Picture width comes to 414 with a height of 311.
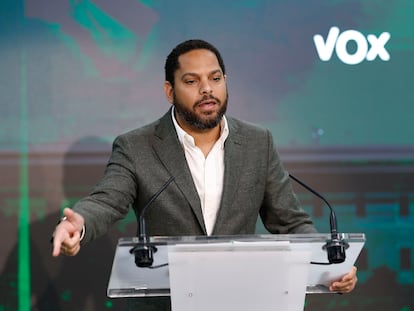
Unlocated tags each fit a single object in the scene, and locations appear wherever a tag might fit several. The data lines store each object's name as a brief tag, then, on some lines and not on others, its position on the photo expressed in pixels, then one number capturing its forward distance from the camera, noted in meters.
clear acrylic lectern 4.02
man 5.43
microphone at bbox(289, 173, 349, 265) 4.07
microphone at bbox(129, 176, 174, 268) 4.02
